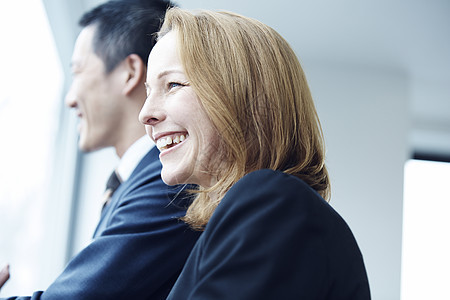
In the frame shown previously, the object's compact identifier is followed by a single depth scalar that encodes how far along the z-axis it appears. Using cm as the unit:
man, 97
